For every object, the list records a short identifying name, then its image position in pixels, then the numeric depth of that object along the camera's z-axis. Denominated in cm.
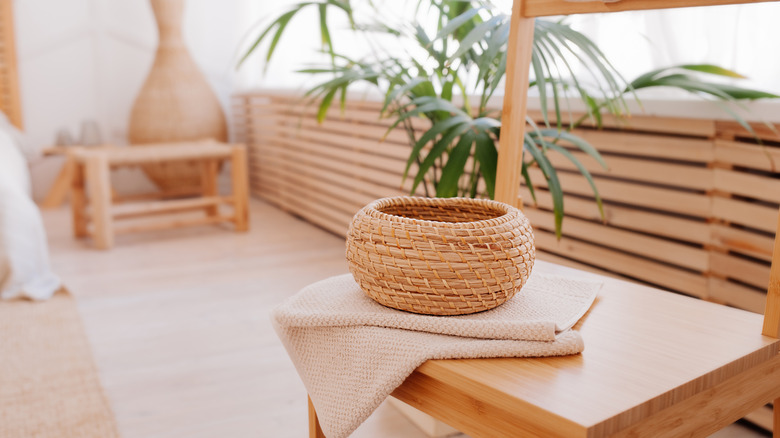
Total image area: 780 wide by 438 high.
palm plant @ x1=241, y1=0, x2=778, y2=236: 102
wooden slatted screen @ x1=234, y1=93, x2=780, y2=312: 124
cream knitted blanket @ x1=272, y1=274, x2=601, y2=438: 65
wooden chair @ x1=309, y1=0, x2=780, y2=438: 56
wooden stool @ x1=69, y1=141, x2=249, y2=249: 255
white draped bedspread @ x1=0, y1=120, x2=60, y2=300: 196
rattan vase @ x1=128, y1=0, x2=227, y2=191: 339
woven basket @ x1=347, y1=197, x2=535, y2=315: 67
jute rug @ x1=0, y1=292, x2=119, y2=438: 125
